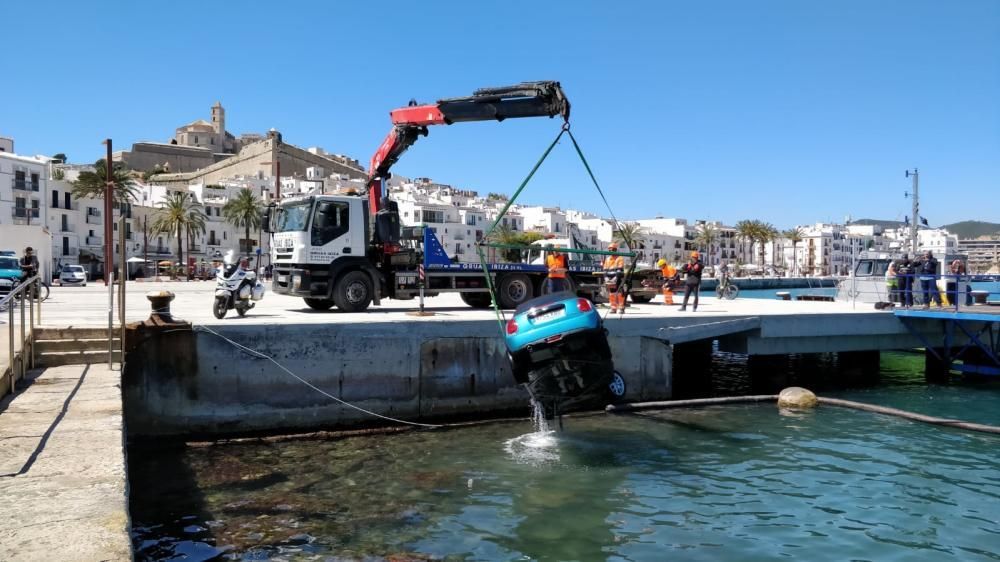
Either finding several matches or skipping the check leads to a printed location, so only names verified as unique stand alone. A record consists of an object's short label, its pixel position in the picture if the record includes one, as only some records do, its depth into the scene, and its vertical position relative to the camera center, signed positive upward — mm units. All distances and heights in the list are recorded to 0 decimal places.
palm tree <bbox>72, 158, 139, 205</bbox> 71625 +8694
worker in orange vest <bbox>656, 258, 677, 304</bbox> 25016 -196
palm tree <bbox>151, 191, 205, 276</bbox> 78562 +6016
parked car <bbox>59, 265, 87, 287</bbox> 48094 -157
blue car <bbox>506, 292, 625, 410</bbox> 11227 -1158
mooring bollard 13133 -547
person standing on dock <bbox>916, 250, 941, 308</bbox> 21769 -91
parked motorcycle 15289 -335
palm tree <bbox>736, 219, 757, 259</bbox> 137875 +7577
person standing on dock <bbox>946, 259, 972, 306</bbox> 23266 -433
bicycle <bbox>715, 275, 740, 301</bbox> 30016 -734
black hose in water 14445 -2896
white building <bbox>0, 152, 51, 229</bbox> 62469 +7317
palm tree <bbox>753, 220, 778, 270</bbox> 138125 +7079
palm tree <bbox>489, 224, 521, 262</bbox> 92438 +4799
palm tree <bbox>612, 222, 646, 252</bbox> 125269 +6731
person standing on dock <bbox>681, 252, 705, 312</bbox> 20750 -133
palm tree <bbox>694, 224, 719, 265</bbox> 146625 +6341
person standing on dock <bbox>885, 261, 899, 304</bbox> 22697 -451
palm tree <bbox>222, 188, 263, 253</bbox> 86000 +7245
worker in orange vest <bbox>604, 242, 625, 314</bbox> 18767 -186
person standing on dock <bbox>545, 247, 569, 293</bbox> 17797 +43
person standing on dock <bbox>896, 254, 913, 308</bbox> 21292 -279
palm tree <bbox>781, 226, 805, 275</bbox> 154875 +7267
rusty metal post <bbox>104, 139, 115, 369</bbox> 33125 +3073
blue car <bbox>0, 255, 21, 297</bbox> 23830 +61
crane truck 17047 +791
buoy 16672 -2824
